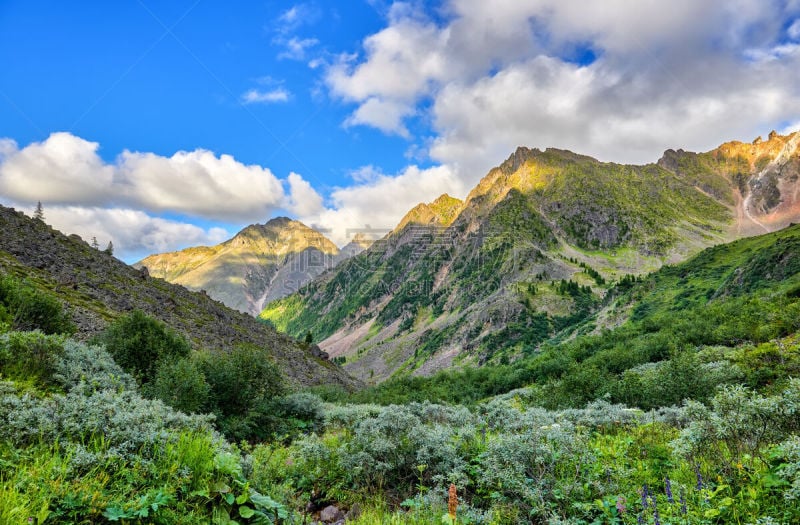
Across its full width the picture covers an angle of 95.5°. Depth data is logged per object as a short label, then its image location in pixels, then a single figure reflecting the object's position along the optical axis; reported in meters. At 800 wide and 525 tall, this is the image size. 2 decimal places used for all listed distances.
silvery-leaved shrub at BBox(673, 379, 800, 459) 6.92
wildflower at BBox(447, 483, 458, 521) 5.67
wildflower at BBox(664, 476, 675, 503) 5.56
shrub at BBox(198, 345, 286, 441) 17.17
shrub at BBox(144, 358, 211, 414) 15.63
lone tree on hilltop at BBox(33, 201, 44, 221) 89.96
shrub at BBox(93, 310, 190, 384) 24.67
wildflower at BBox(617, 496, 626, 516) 5.52
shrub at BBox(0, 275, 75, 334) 22.61
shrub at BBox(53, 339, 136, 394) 10.21
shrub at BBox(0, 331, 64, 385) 9.87
